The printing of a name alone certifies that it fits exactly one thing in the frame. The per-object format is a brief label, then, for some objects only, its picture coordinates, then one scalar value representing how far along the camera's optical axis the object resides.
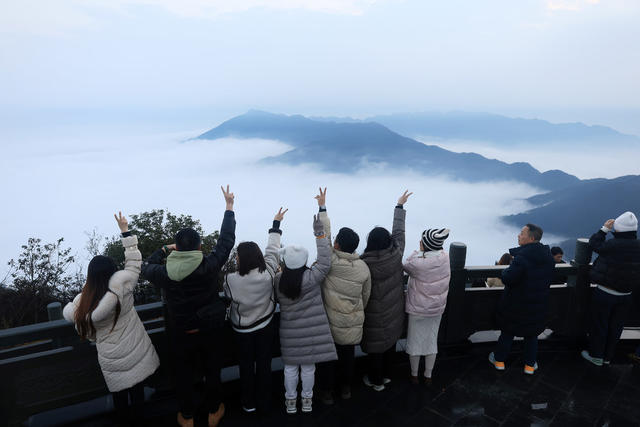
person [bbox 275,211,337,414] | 3.02
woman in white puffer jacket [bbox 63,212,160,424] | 2.65
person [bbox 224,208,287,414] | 2.95
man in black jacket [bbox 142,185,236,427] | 2.80
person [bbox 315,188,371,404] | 3.13
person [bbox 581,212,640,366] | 3.68
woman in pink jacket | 3.36
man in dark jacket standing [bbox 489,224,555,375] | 3.46
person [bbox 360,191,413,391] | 3.25
